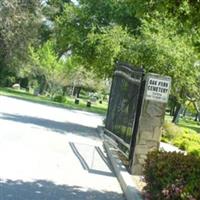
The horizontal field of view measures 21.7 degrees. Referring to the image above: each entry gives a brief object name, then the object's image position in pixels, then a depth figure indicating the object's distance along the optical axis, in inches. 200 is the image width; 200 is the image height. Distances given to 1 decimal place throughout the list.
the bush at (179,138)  681.8
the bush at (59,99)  1710.1
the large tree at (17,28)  1689.7
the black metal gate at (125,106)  447.2
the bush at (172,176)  247.6
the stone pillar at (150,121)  420.8
